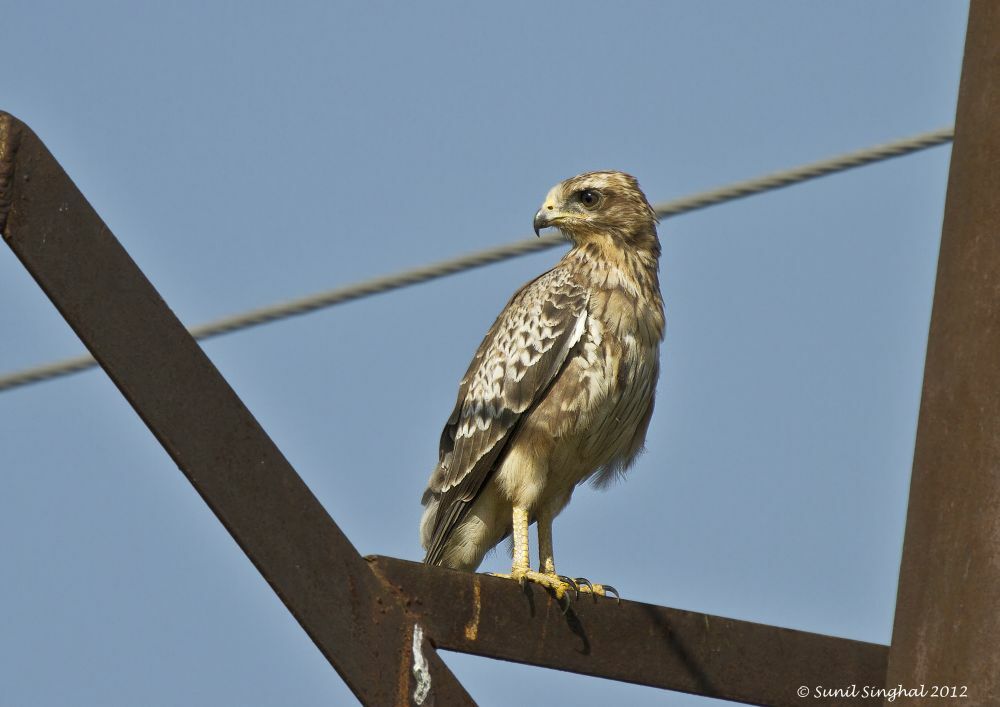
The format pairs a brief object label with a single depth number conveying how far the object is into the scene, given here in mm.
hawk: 13812
